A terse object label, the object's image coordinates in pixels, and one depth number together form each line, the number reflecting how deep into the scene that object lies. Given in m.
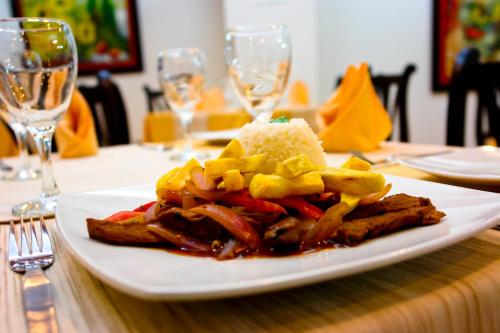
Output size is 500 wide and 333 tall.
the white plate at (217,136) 1.63
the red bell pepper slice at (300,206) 0.51
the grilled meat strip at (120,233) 0.49
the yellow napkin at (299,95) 3.02
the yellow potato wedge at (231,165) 0.55
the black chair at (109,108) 2.55
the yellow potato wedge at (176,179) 0.59
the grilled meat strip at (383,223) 0.46
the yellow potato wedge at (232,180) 0.52
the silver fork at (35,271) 0.39
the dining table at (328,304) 0.38
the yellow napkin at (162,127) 2.81
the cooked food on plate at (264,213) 0.47
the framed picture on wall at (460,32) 3.97
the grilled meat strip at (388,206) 0.52
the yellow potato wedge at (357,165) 0.60
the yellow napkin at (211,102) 3.40
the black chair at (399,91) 2.50
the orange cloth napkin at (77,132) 1.51
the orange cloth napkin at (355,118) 1.29
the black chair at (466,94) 1.69
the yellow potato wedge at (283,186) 0.49
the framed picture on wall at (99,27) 4.86
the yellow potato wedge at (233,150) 0.57
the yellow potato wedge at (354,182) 0.53
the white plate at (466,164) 0.75
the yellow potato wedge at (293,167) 0.49
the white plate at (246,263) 0.35
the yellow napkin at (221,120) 2.74
